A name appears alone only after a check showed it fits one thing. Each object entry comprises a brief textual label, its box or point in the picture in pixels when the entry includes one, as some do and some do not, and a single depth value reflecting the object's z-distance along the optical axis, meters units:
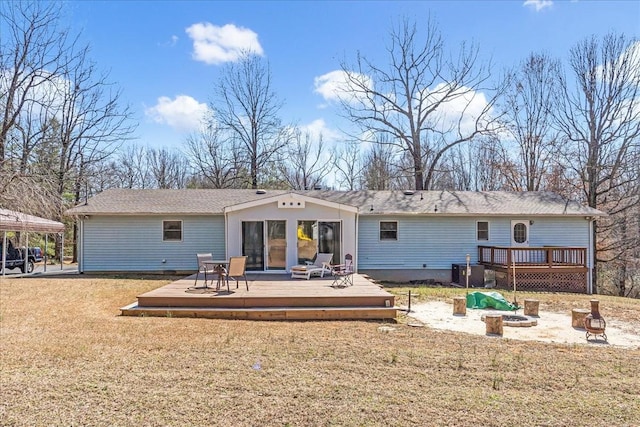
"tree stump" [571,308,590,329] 8.27
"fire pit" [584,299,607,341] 7.20
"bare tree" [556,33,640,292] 21.12
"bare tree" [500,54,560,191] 25.80
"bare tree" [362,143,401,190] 31.95
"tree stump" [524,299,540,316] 9.32
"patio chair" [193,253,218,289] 10.42
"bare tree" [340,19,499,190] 25.41
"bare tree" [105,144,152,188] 34.00
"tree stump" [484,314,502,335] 7.61
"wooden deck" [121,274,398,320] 8.67
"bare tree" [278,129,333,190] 34.03
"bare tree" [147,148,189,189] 37.00
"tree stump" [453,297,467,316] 9.46
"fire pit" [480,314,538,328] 8.30
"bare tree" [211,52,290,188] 29.83
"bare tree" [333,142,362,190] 35.47
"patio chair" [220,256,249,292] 9.48
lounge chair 12.32
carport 13.60
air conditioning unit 15.51
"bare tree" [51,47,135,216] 13.23
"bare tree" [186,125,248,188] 30.39
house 14.04
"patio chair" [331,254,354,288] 10.91
